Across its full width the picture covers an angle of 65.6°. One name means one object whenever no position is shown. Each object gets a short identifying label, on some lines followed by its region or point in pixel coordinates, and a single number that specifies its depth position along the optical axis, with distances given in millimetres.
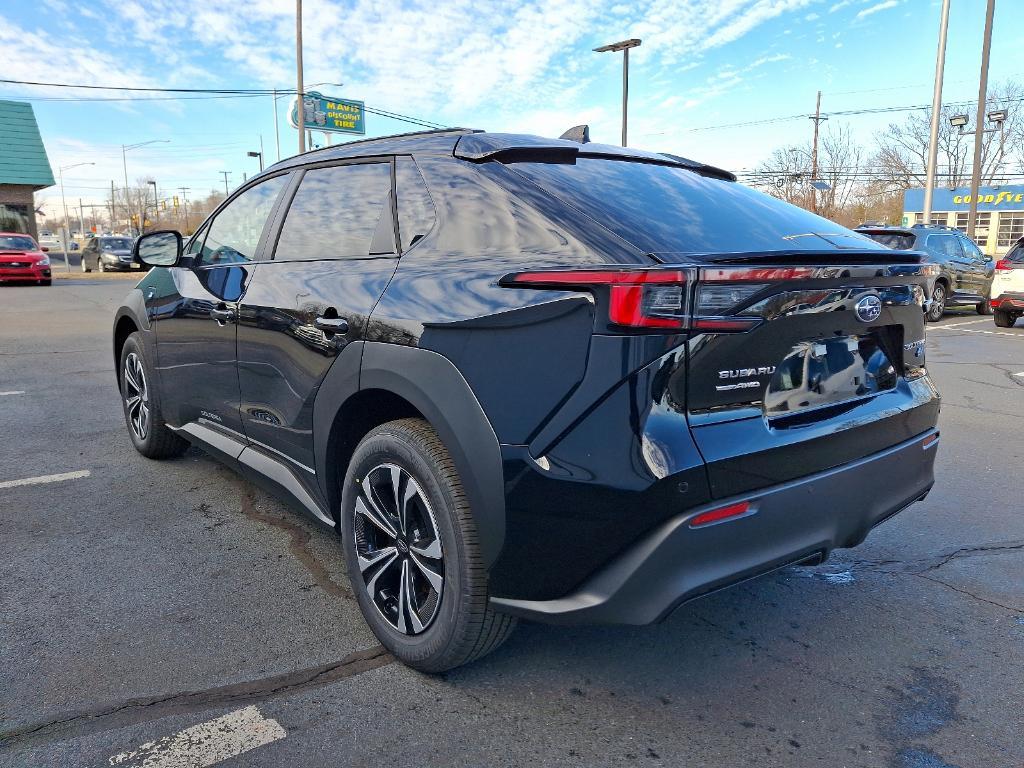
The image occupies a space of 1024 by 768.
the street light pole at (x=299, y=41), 25505
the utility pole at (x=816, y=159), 47175
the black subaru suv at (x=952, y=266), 14551
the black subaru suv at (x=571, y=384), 2064
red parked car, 22781
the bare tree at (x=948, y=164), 54712
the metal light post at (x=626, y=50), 23578
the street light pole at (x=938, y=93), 19562
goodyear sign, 46188
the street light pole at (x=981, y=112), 23141
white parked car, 13000
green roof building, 38875
